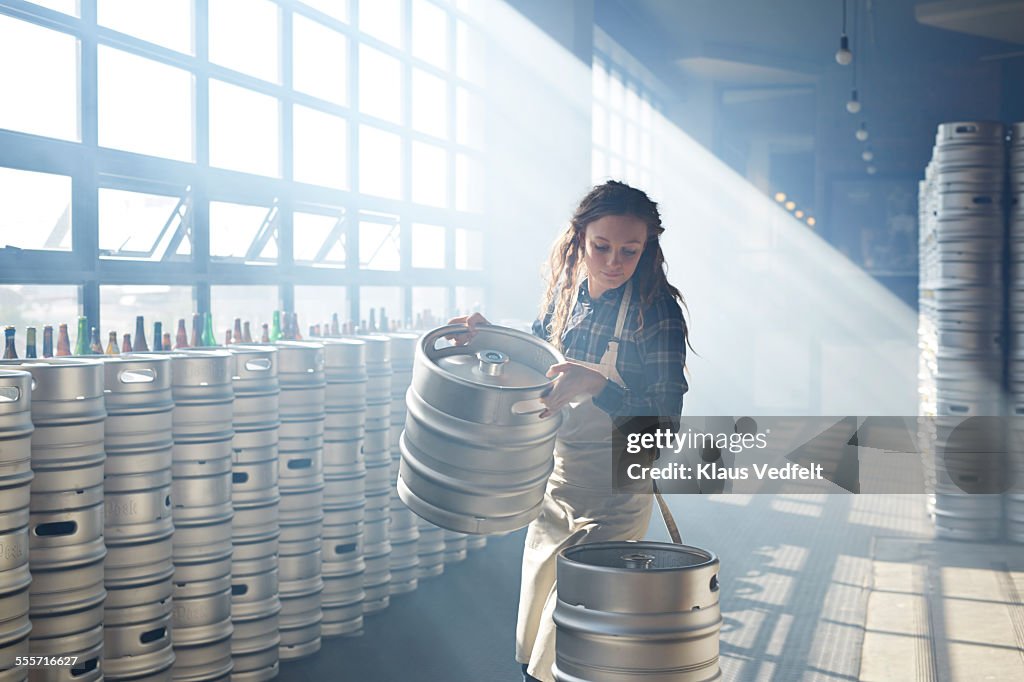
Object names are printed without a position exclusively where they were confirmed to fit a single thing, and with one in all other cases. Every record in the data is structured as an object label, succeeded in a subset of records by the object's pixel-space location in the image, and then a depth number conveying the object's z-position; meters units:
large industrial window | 3.37
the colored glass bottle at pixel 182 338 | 3.70
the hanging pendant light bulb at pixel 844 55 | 6.93
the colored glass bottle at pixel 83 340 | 3.33
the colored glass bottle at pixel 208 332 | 3.96
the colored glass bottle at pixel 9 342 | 2.95
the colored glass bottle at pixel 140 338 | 3.54
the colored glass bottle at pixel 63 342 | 3.24
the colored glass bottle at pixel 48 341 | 3.15
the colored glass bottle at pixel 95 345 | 3.35
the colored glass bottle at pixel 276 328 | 4.25
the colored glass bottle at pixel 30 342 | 3.07
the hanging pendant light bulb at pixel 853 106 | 8.69
